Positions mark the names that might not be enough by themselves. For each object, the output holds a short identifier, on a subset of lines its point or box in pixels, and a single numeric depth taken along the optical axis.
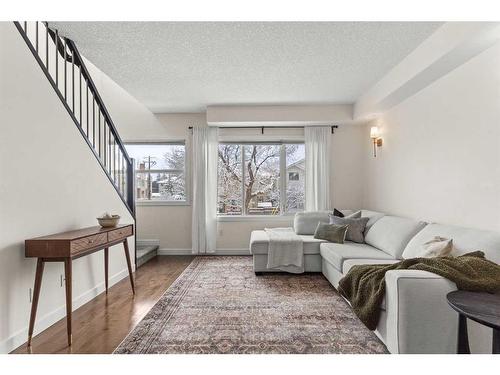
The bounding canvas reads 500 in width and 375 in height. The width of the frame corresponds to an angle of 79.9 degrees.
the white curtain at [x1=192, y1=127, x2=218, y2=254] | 5.26
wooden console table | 2.20
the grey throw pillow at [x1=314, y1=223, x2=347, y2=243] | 3.98
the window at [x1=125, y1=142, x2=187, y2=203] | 5.54
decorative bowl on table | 3.04
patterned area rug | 2.15
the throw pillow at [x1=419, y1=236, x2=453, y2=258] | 2.42
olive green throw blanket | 1.80
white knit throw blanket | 3.97
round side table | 1.39
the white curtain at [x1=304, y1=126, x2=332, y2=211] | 5.27
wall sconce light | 4.69
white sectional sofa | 1.83
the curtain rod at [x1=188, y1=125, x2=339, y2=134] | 5.39
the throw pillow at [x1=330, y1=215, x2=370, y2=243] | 4.02
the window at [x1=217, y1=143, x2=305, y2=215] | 5.52
